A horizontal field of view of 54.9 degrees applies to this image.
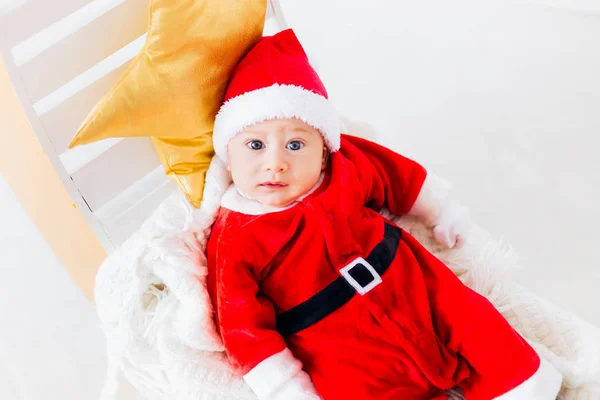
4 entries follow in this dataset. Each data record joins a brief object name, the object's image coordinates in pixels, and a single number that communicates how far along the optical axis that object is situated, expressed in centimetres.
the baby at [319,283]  92
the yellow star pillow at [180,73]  98
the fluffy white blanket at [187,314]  95
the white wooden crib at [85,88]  103
